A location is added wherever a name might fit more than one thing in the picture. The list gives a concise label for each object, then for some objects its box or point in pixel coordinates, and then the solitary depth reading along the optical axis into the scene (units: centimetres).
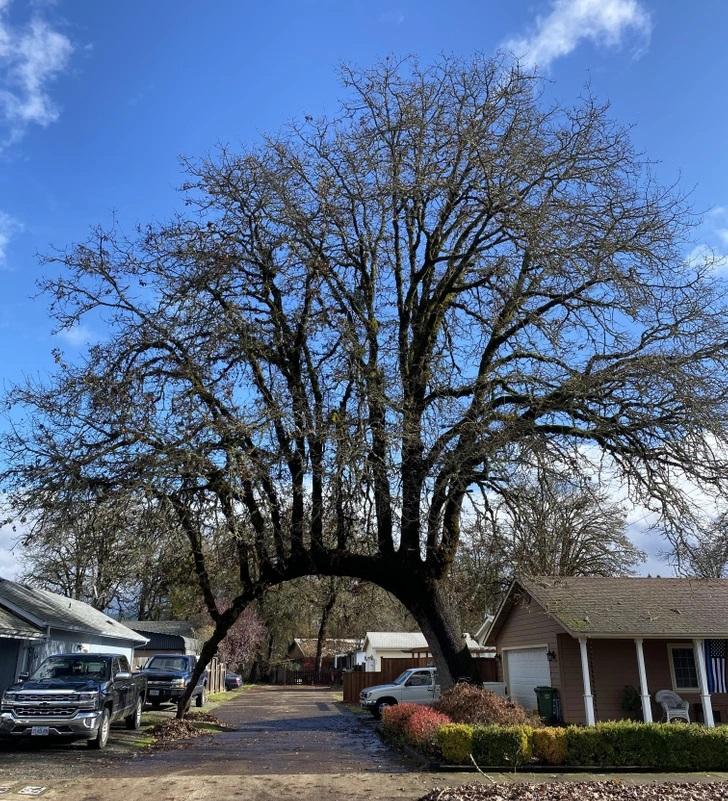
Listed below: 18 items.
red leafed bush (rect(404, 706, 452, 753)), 1426
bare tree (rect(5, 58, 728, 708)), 1376
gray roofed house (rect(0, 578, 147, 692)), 1936
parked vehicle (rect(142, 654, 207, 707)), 2828
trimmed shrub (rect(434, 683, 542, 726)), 1452
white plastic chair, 2038
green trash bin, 2131
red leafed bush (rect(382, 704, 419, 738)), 1692
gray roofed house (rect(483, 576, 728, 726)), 2020
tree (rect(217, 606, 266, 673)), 5603
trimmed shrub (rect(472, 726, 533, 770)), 1327
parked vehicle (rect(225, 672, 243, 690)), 5311
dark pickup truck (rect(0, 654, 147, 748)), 1481
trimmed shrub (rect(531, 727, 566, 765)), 1343
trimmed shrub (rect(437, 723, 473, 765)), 1332
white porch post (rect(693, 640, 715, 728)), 1955
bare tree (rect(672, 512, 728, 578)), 1420
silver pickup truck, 2806
